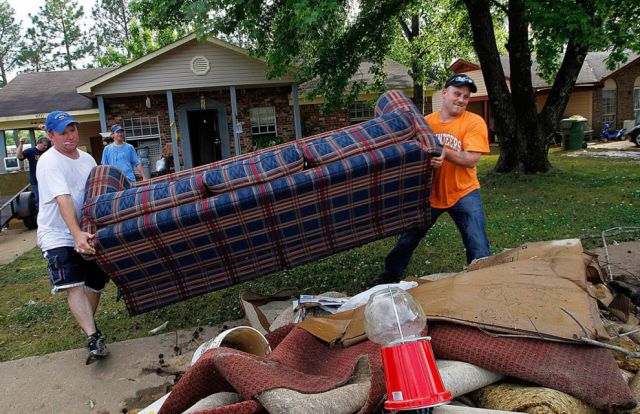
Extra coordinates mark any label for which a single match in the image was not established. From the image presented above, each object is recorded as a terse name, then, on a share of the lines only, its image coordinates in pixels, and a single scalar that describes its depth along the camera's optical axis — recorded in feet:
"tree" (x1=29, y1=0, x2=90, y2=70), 192.24
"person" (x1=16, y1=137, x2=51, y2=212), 30.15
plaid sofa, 11.24
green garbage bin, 64.64
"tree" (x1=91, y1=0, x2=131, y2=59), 187.93
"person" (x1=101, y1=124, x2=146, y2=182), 27.84
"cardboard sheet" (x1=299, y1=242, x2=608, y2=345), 7.57
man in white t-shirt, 11.91
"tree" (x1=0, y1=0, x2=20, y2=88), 199.93
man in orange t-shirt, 12.86
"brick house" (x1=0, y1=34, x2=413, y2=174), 49.75
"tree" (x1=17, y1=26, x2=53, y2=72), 195.31
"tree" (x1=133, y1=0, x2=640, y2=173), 25.21
